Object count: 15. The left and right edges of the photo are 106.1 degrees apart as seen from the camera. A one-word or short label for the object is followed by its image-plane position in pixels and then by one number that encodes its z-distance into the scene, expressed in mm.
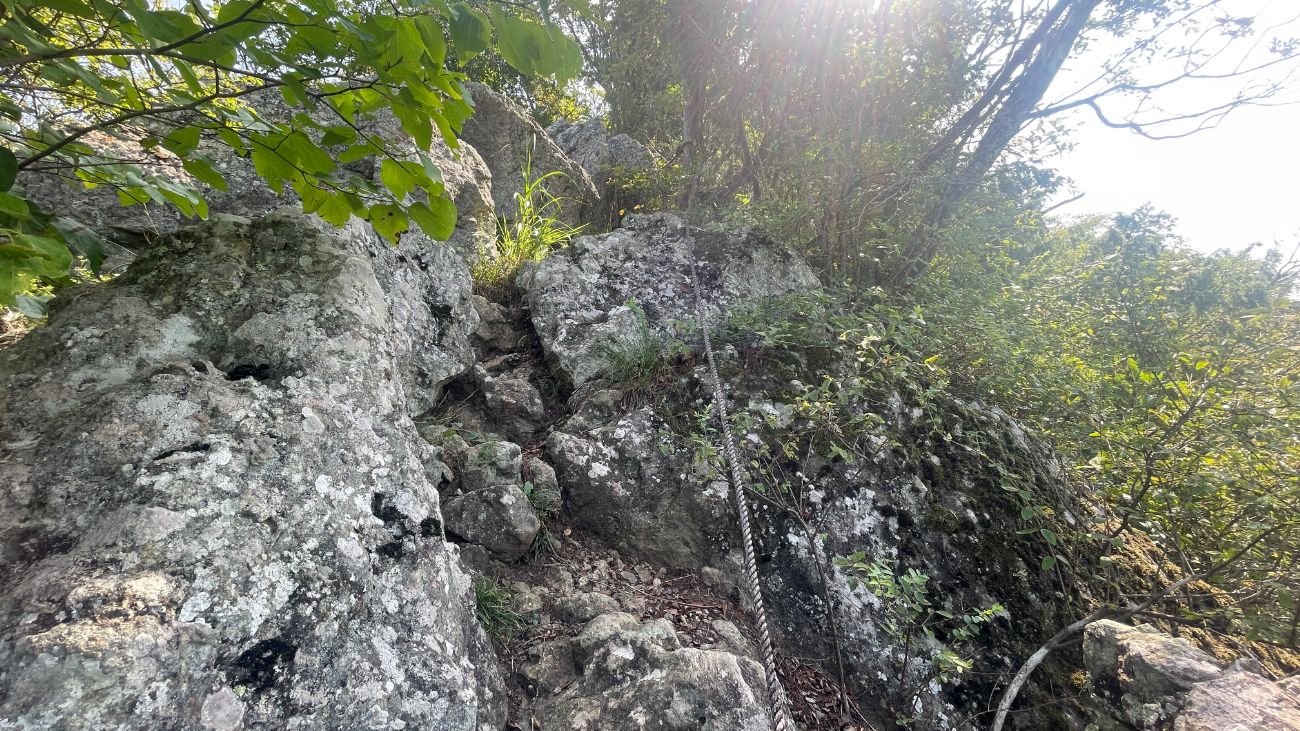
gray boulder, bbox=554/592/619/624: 2184
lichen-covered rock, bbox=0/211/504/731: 1210
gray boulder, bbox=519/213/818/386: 3785
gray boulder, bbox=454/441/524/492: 2646
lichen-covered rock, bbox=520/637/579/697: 1881
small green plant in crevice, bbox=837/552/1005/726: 2135
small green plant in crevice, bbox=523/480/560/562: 2539
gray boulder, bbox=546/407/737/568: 2682
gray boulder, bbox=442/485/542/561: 2366
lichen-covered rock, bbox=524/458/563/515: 2659
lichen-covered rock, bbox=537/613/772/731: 1661
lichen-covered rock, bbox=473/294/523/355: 4062
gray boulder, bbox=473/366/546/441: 3264
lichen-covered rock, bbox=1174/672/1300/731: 1624
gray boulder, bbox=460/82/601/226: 5863
